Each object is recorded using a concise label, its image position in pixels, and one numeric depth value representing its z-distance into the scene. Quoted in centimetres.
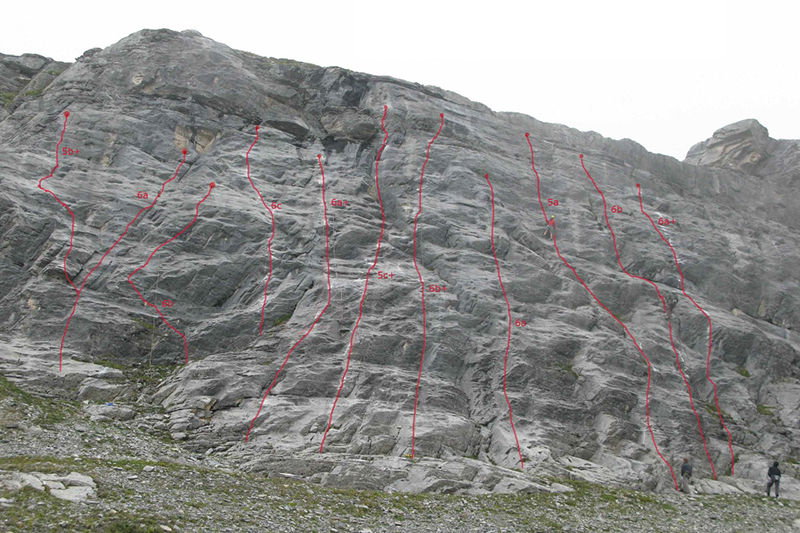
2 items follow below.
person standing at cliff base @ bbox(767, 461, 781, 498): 3102
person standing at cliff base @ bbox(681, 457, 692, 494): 3161
